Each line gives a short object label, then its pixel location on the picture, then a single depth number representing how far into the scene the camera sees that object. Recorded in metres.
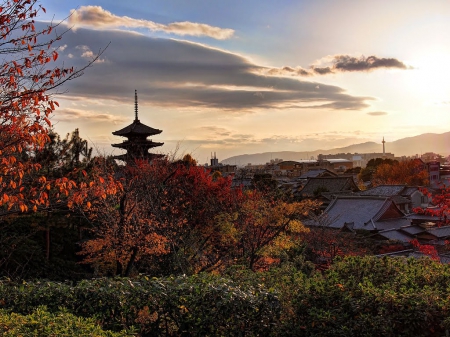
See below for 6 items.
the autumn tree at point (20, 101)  6.05
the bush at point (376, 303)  4.77
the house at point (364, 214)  27.02
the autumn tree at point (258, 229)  13.66
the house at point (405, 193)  36.34
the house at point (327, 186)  41.03
